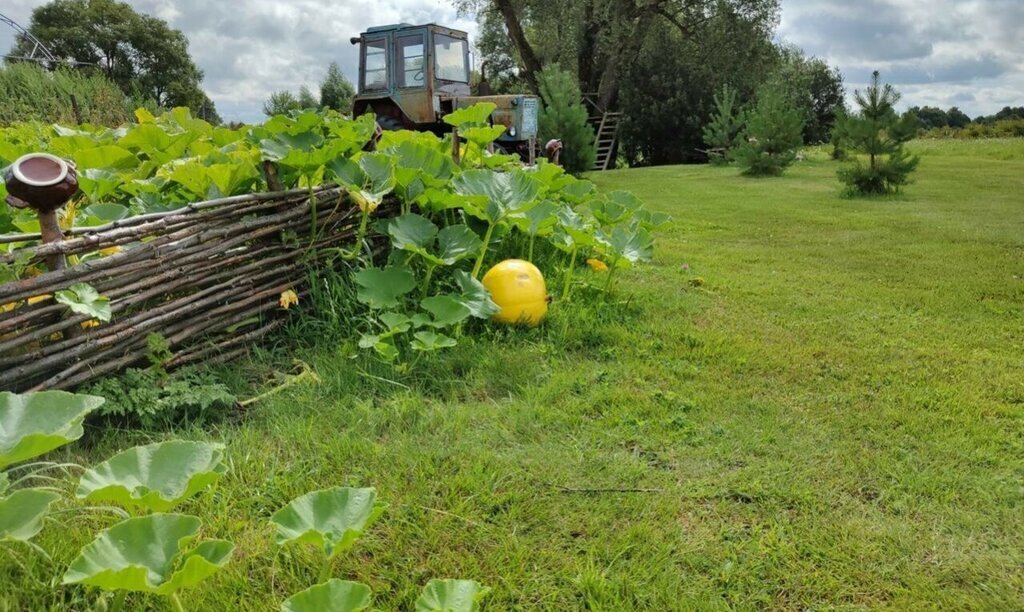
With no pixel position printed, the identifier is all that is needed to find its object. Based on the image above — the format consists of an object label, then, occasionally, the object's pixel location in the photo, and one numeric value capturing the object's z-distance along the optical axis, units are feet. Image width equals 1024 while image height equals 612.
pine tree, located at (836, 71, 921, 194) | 29.91
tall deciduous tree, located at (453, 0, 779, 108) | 55.42
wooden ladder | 58.70
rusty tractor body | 31.19
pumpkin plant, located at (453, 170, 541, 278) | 9.30
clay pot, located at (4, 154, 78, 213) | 5.63
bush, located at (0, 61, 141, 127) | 32.76
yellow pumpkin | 9.39
